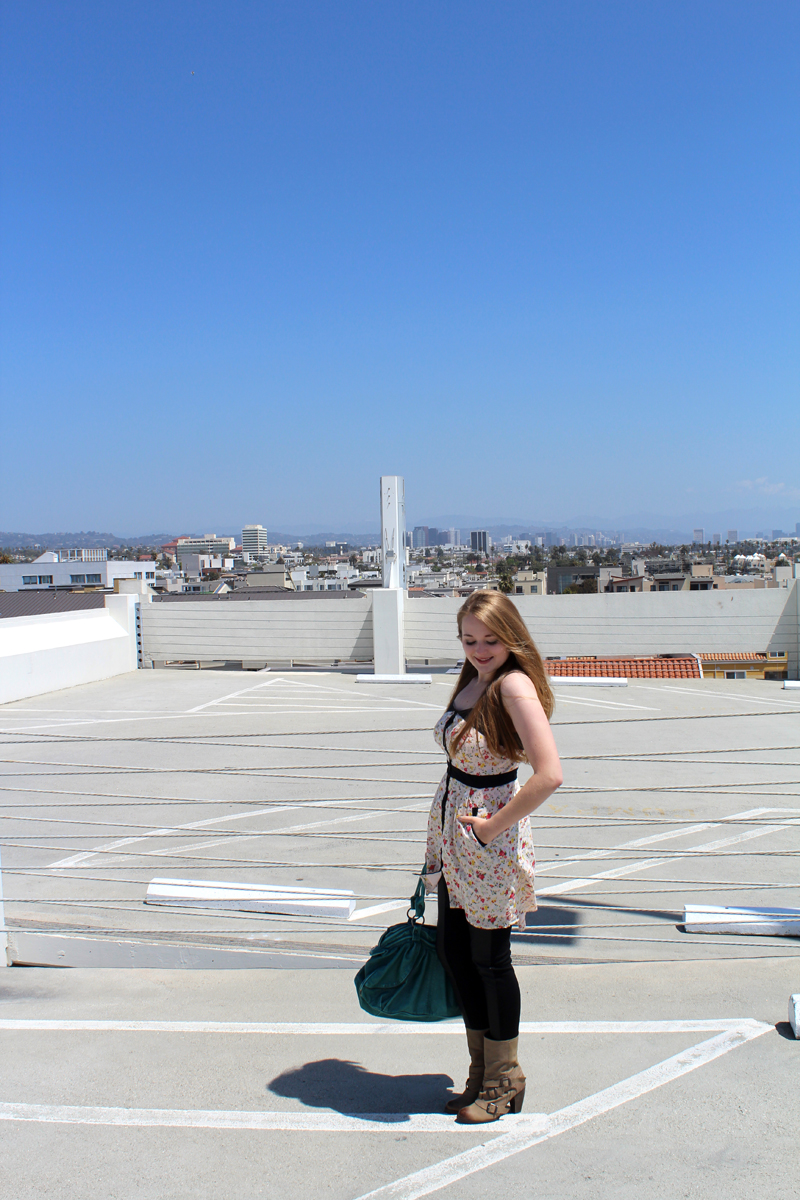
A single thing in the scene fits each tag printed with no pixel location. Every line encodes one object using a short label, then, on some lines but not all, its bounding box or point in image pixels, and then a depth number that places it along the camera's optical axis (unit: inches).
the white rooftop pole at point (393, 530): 644.1
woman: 84.9
